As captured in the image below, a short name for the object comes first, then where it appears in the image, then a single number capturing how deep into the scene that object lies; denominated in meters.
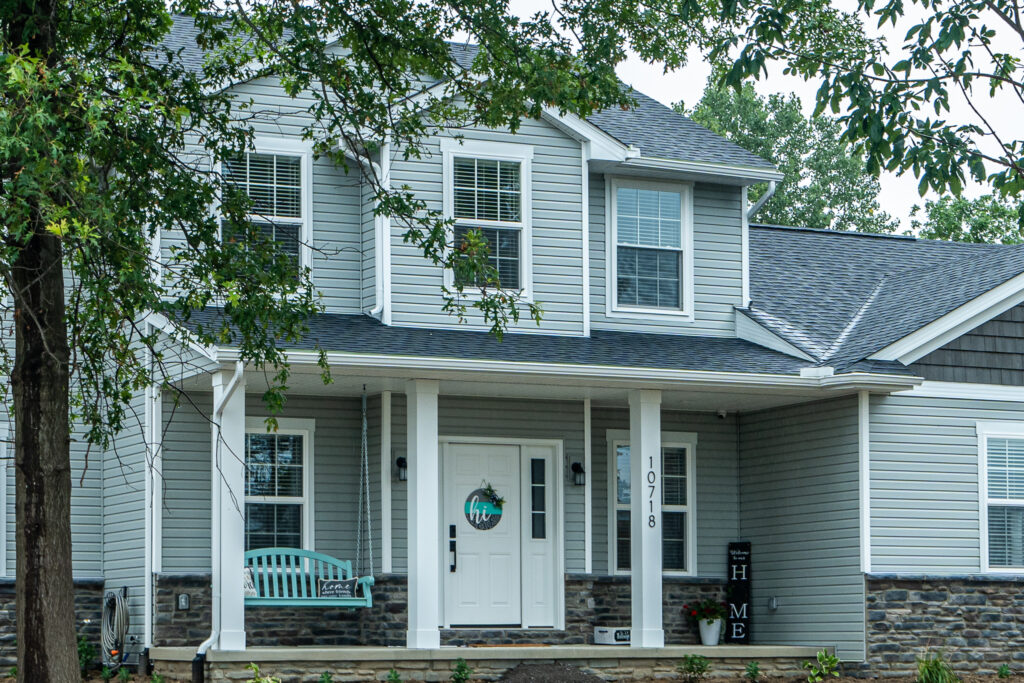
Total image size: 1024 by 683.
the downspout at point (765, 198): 17.81
